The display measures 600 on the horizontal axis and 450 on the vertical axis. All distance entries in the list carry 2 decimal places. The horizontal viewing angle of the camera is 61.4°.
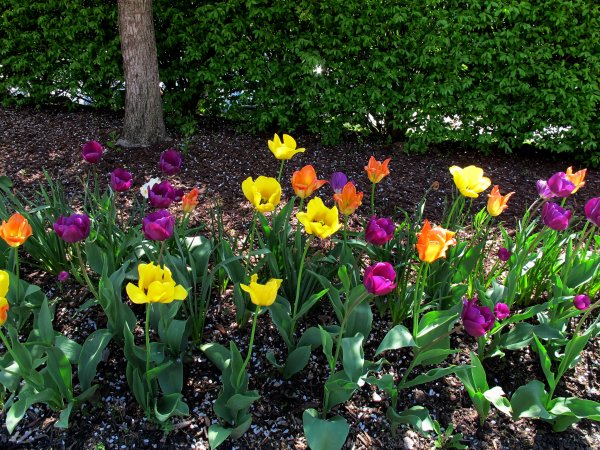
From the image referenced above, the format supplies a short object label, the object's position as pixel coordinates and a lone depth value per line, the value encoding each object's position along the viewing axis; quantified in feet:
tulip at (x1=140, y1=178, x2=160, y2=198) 7.62
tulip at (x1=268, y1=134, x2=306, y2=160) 6.93
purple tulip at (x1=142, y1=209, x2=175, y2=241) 5.42
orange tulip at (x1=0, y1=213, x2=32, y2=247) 5.39
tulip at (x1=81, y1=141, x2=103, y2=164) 7.36
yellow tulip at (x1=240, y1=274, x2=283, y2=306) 4.87
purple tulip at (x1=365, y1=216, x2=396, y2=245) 5.88
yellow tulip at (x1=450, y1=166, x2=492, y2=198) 6.60
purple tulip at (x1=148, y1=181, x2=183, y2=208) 6.23
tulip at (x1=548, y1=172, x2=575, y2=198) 6.88
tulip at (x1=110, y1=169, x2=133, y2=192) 7.01
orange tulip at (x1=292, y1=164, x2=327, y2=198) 6.22
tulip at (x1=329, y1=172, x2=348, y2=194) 7.24
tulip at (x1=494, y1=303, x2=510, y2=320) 6.23
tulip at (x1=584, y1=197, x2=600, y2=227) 6.18
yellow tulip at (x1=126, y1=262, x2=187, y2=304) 4.68
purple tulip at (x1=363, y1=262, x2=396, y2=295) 5.01
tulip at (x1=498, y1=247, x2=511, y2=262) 7.07
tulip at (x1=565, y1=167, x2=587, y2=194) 7.09
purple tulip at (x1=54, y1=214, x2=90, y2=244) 5.67
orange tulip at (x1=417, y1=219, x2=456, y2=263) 5.27
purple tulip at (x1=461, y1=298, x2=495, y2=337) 5.34
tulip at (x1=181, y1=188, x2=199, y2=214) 6.65
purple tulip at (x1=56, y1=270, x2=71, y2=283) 6.95
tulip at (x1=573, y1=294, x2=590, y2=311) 6.32
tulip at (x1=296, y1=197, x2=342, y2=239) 5.35
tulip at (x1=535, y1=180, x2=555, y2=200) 7.30
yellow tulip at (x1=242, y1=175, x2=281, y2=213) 5.92
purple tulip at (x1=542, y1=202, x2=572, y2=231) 6.50
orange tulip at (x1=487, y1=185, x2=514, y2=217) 6.57
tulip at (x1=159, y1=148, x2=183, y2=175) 7.21
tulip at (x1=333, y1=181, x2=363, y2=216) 6.12
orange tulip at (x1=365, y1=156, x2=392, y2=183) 7.32
